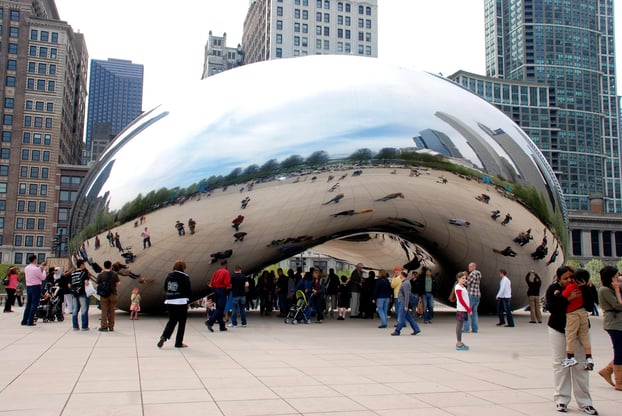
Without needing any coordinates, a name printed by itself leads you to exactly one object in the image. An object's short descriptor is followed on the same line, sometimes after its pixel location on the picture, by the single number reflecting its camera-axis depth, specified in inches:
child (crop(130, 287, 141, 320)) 500.7
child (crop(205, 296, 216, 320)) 476.1
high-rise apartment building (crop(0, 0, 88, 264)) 3506.4
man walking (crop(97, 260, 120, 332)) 423.8
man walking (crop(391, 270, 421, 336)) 432.5
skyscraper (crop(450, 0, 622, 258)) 5925.2
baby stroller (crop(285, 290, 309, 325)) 521.7
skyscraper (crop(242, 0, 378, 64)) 4274.1
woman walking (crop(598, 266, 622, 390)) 244.1
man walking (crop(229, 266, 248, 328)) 468.4
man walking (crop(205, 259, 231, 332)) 433.1
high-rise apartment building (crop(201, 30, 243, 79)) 5949.8
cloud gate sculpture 450.0
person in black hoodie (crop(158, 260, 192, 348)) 346.3
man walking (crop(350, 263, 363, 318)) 595.8
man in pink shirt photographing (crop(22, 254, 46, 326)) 473.1
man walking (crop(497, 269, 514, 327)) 517.0
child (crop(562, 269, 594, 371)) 213.8
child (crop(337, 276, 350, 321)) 584.4
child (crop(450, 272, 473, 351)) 359.6
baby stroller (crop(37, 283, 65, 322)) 525.3
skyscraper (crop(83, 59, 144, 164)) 7609.3
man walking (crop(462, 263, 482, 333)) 476.4
